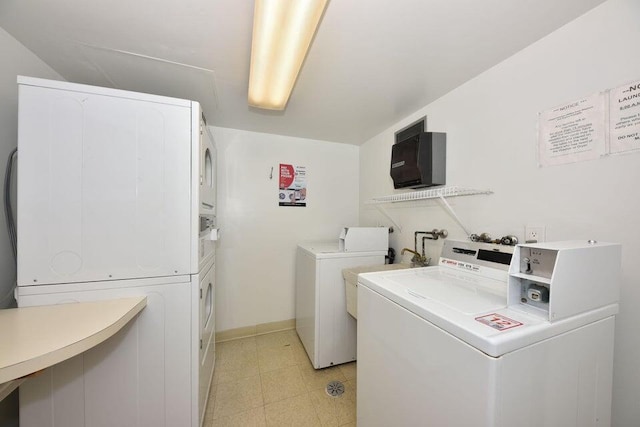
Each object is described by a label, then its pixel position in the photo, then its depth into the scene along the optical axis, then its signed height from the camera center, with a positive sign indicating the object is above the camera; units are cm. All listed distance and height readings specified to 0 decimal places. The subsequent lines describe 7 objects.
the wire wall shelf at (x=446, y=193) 141 +13
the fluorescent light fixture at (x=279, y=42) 87 +82
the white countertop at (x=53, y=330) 69 -48
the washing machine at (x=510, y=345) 63 -44
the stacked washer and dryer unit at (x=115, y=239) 102 -16
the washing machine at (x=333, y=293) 189 -73
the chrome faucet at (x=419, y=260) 179 -41
